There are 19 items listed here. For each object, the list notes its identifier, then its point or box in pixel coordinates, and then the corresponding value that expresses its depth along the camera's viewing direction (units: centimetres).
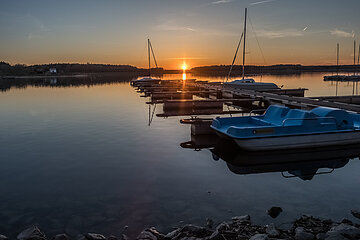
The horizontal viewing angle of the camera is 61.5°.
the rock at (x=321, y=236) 598
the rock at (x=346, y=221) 685
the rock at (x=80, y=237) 621
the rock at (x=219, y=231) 597
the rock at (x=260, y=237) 565
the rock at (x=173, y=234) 626
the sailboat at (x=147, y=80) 5647
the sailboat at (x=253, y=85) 3756
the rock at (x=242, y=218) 692
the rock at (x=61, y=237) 618
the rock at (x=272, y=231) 620
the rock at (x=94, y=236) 616
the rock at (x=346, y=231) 589
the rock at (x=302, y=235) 603
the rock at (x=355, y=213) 725
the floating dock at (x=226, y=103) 1932
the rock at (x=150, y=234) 612
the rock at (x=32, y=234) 613
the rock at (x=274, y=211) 729
